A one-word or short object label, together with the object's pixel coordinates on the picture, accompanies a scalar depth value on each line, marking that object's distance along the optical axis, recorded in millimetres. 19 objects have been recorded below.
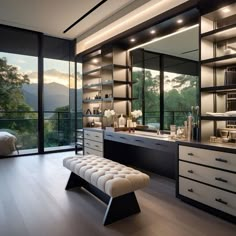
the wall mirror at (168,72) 3379
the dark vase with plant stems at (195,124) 2935
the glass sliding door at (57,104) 5980
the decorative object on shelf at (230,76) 2842
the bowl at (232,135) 2761
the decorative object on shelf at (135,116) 4364
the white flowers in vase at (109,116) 4492
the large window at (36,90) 5406
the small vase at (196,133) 2914
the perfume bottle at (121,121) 4487
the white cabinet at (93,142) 4629
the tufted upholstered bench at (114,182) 2279
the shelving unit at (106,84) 4645
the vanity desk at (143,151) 3227
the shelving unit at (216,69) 2785
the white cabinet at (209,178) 2299
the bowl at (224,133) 2892
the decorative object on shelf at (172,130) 3354
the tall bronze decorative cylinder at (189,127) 3003
